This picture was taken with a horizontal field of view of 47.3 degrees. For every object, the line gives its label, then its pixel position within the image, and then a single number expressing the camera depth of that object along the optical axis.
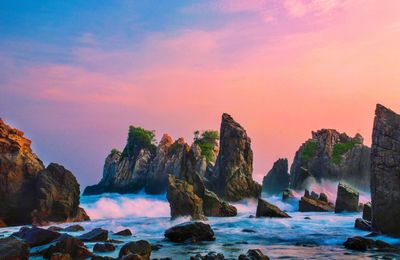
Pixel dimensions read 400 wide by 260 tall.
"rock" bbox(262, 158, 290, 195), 125.00
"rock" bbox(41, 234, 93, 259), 23.59
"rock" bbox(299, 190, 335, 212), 63.30
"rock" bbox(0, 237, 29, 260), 20.50
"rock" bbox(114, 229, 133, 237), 34.75
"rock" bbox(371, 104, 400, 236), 33.09
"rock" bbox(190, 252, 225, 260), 21.59
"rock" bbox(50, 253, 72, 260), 21.36
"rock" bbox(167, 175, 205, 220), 46.12
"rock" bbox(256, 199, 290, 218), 48.81
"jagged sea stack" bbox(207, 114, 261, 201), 79.69
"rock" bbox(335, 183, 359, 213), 58.22
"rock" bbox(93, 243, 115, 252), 25.84
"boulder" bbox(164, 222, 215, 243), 30.50
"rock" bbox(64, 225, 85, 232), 36.94
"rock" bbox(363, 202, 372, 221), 45.17
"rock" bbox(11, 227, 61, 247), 27.88
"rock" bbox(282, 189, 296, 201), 79.62
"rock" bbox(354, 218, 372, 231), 37.13
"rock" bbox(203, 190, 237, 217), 53.22
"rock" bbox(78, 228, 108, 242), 30.21
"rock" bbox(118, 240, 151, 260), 23.20
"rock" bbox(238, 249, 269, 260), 21.39
